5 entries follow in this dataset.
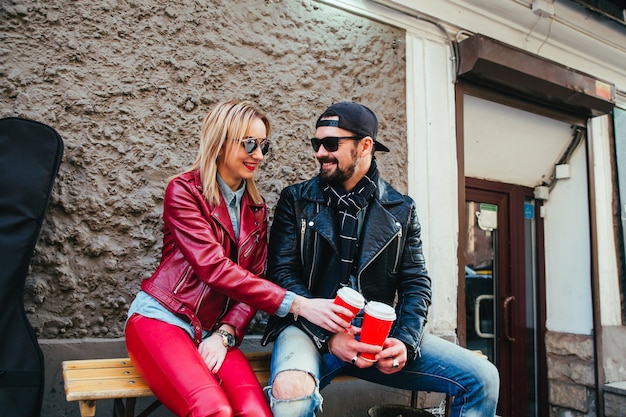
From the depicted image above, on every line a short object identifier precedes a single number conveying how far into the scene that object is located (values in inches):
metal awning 147.7
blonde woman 73.5
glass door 173.6
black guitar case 80.4
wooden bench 73.0
